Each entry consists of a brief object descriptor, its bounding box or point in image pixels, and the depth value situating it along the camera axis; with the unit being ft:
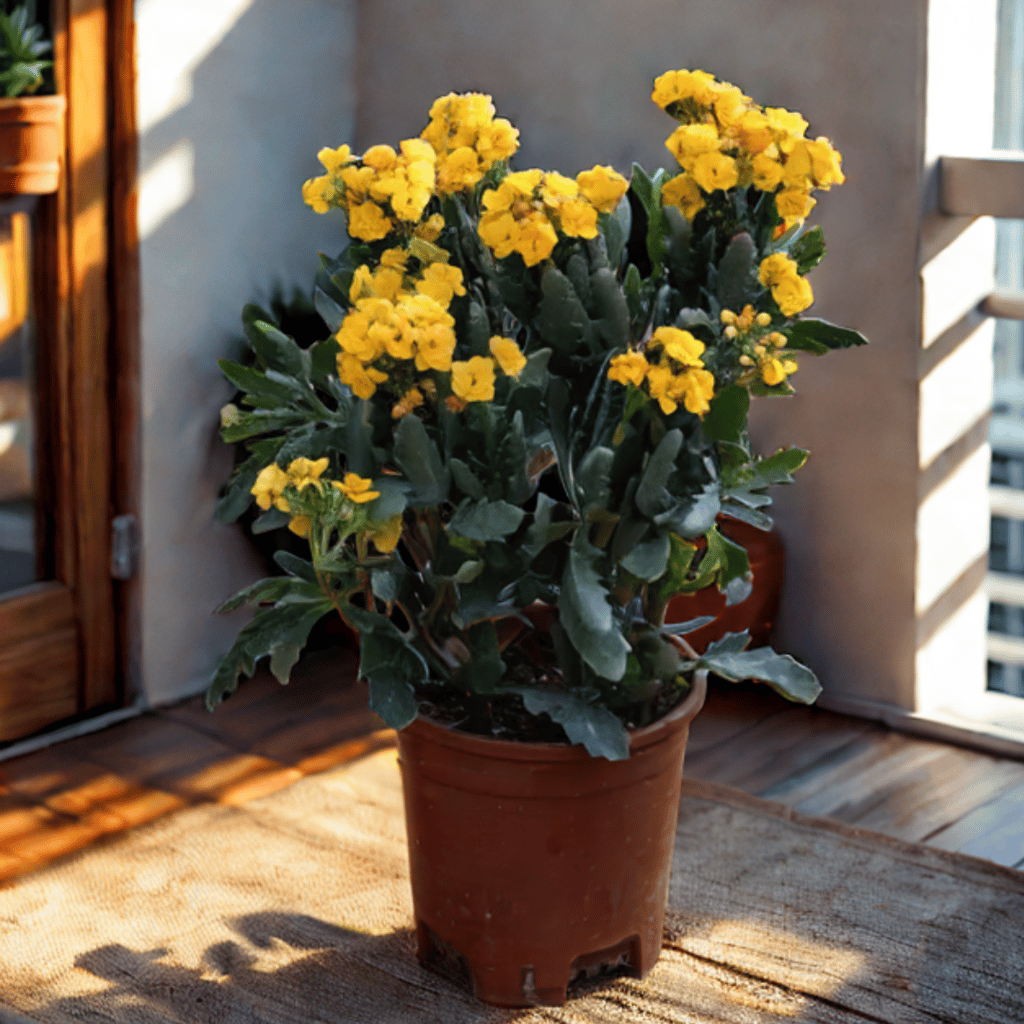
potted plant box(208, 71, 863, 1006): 5.59
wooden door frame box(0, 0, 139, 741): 9.35
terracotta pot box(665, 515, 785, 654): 9.80
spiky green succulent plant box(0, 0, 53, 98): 8.86
